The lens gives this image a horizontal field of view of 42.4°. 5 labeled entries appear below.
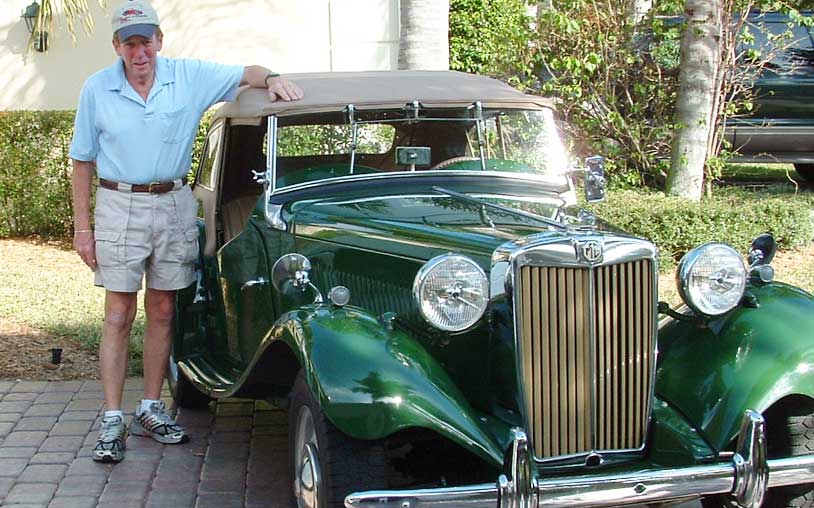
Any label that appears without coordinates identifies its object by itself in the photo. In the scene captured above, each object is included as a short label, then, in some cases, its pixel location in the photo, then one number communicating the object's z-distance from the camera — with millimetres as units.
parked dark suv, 11680
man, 4656
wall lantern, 11539
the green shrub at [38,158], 9898
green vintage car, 3203
